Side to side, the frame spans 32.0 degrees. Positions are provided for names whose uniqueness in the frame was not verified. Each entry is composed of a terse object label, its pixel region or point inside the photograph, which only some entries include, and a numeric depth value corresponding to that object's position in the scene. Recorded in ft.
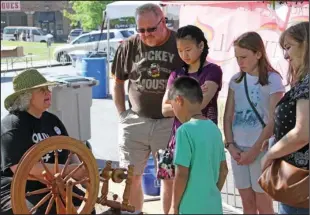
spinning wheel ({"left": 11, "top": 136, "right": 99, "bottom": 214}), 6.10
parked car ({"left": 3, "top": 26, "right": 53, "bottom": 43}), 102.89
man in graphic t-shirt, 11.10
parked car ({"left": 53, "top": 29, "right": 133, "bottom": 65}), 70.36
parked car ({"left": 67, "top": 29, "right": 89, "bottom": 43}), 111.51
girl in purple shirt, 9.71
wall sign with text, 75.40
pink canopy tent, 19.29
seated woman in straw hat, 8.84
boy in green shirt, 7.72
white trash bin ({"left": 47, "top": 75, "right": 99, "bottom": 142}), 19.27
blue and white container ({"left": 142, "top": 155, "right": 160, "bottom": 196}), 14.82
